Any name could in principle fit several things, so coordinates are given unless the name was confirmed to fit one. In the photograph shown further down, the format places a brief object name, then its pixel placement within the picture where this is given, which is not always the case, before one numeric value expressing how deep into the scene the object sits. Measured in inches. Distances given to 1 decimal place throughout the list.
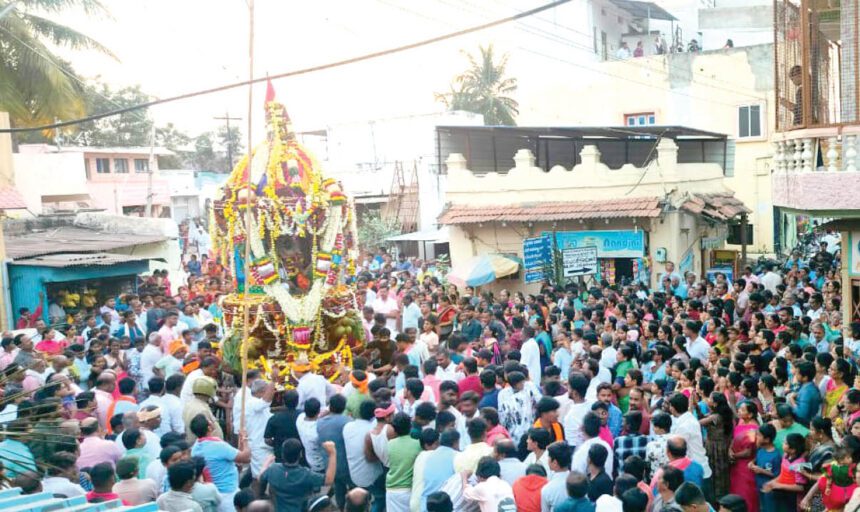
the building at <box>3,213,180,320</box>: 626.5
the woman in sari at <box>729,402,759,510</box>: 264.7
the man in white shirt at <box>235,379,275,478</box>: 310.5
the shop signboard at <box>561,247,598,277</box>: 655.1
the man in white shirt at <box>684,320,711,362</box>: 370.9
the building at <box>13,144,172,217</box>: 1031.6
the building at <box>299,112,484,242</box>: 1120.2
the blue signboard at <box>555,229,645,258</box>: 722.8
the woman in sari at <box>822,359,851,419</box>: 291.7
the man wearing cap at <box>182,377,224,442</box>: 308.0
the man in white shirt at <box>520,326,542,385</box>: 398.6
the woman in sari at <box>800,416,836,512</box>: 234.1
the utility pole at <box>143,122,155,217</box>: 1172.4
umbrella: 697.6
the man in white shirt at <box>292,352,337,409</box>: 347.9
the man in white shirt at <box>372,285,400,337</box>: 561.6
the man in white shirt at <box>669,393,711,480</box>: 259.9
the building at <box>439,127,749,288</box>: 725.3
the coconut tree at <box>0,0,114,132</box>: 690.2
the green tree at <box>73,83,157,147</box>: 1567.4
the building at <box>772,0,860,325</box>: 343.9
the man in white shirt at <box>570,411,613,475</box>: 242.5
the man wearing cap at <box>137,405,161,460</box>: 276.8
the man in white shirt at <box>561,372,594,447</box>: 280.1
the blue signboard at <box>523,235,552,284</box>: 668.1
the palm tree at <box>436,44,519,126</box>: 1612.9
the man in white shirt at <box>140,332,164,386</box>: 426.0
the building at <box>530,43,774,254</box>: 1011.3
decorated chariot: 464.8
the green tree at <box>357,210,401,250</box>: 1032.8
